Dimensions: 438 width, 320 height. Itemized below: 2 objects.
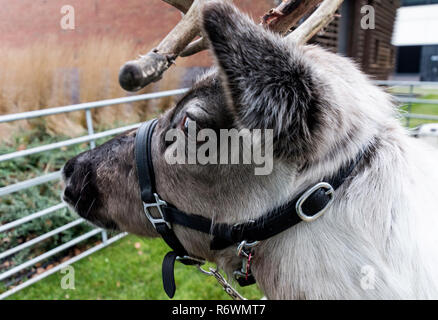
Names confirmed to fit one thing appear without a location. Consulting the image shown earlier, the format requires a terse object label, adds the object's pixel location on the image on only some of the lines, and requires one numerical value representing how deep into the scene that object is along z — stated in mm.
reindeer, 326
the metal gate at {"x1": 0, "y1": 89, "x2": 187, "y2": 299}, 949
